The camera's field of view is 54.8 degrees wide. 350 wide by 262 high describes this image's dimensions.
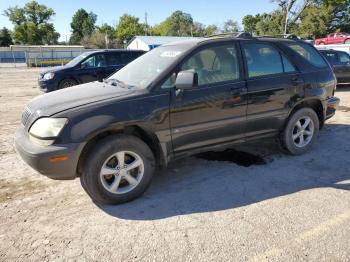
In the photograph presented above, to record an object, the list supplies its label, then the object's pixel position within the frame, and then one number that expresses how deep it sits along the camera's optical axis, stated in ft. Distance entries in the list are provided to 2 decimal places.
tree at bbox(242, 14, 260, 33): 260.83
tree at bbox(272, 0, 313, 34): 180.14
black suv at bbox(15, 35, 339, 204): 11.41
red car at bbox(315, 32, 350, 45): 100.70
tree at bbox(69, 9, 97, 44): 347.97
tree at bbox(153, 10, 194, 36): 346.44
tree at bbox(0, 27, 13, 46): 277.64
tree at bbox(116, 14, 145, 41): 296.71
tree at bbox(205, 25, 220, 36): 321.52
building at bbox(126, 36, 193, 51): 180.34
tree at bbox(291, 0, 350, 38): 180.34
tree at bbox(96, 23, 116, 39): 313.16
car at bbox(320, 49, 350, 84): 42.73
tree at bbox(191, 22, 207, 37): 332.19
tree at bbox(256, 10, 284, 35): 194.18
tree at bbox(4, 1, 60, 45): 249.96
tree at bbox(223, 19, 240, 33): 307.17
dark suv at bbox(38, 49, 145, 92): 39.24
